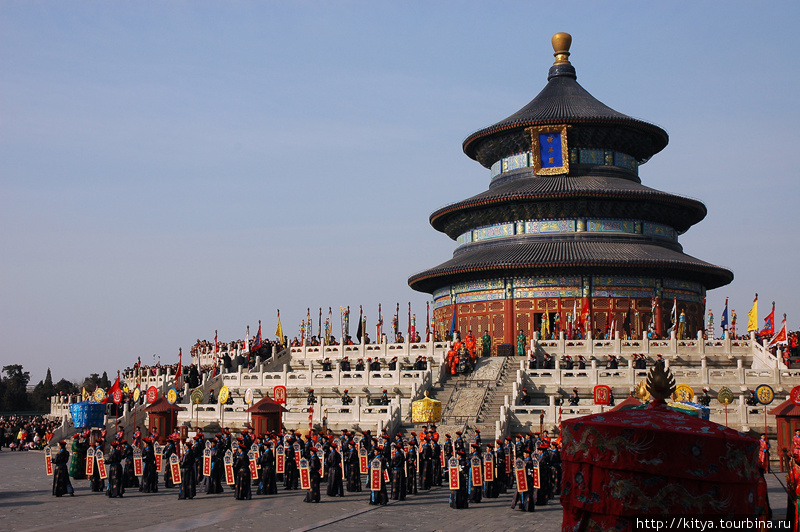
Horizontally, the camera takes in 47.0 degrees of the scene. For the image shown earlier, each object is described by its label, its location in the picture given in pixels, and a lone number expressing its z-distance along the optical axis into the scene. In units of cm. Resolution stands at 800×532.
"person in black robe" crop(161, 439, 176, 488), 2359
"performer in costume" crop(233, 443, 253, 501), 2166
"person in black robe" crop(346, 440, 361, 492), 2317
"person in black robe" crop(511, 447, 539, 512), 1980
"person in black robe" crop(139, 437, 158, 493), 2356
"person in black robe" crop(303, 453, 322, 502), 2062
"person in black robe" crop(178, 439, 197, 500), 2198
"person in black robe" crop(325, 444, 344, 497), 2227
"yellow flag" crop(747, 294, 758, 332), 4078
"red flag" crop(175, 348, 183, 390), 4021
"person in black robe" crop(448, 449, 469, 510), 2019
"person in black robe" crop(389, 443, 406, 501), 2153
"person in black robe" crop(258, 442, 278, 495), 2264
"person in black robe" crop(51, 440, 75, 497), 2252
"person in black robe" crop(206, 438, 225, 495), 2312
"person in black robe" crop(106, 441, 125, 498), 2266
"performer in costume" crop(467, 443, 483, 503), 2122
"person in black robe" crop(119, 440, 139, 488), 2395
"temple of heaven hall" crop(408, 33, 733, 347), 4794
